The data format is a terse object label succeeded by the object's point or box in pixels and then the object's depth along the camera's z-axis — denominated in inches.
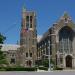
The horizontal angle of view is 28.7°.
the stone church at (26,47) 2122.1
